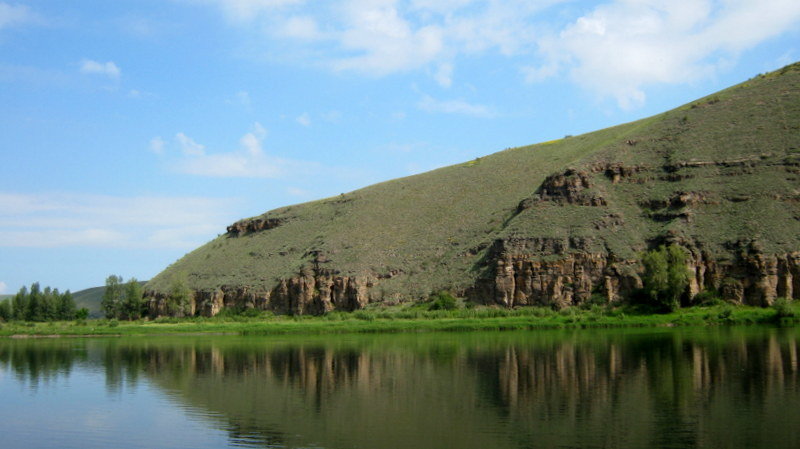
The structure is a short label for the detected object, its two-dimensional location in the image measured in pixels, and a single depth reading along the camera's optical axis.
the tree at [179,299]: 111.12
